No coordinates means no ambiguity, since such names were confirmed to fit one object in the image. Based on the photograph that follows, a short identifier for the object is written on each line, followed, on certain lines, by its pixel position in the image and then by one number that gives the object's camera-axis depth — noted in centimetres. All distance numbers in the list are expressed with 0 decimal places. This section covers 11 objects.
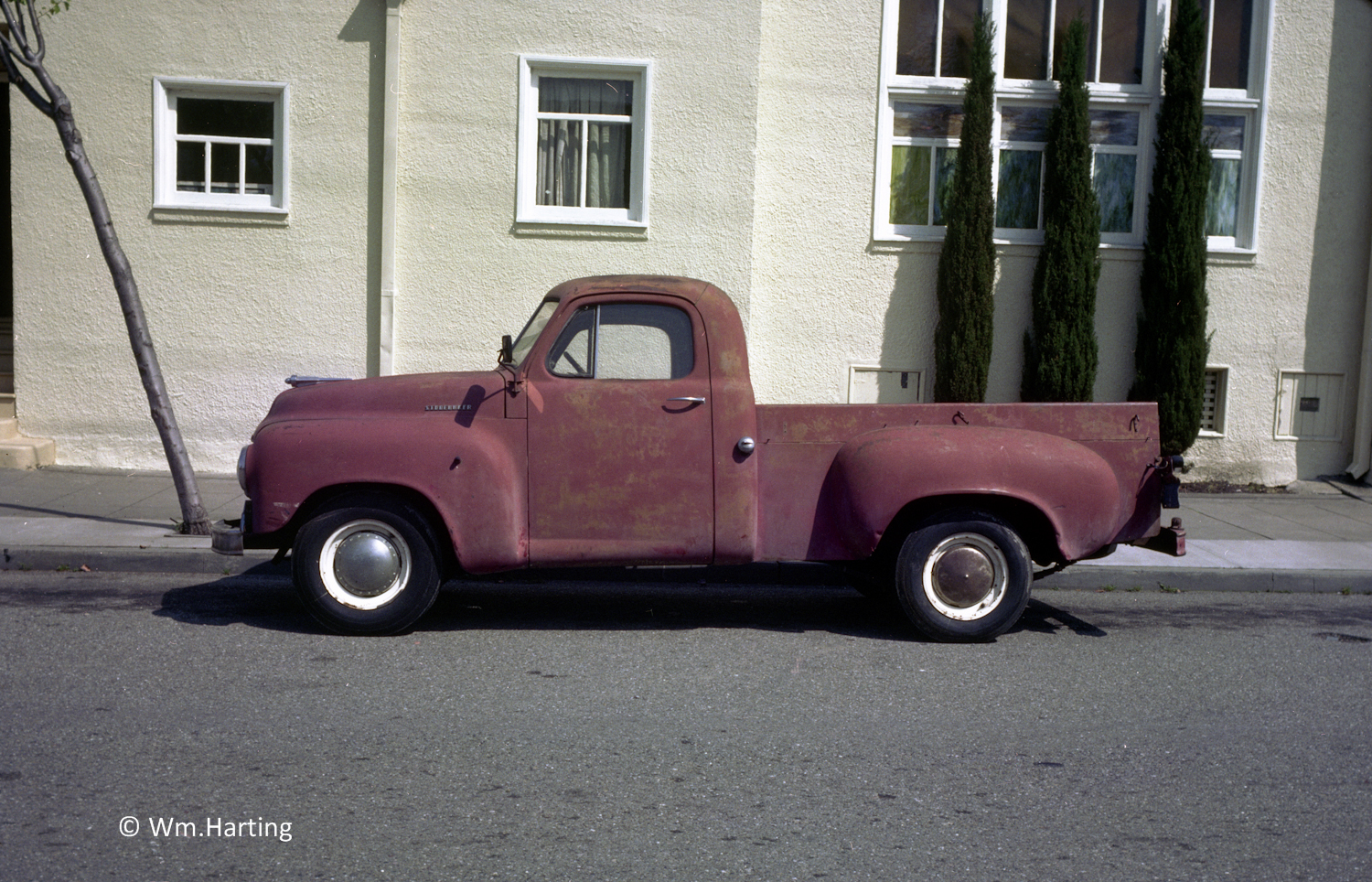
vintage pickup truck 617
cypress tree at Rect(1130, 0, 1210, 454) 1154
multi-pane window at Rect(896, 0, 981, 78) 1193
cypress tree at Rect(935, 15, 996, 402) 1158
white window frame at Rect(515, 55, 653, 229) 1123
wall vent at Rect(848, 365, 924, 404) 1209
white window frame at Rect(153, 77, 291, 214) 1112
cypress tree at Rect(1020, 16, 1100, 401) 1159
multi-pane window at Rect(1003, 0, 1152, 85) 1202
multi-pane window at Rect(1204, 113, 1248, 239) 1216
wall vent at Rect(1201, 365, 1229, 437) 1233
